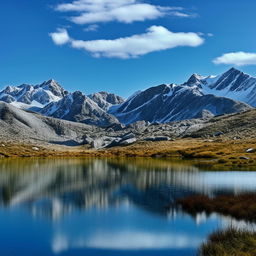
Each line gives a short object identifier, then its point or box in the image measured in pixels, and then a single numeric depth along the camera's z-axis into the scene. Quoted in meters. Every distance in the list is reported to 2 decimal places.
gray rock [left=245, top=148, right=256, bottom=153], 101.25
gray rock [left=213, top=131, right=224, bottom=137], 192.45
